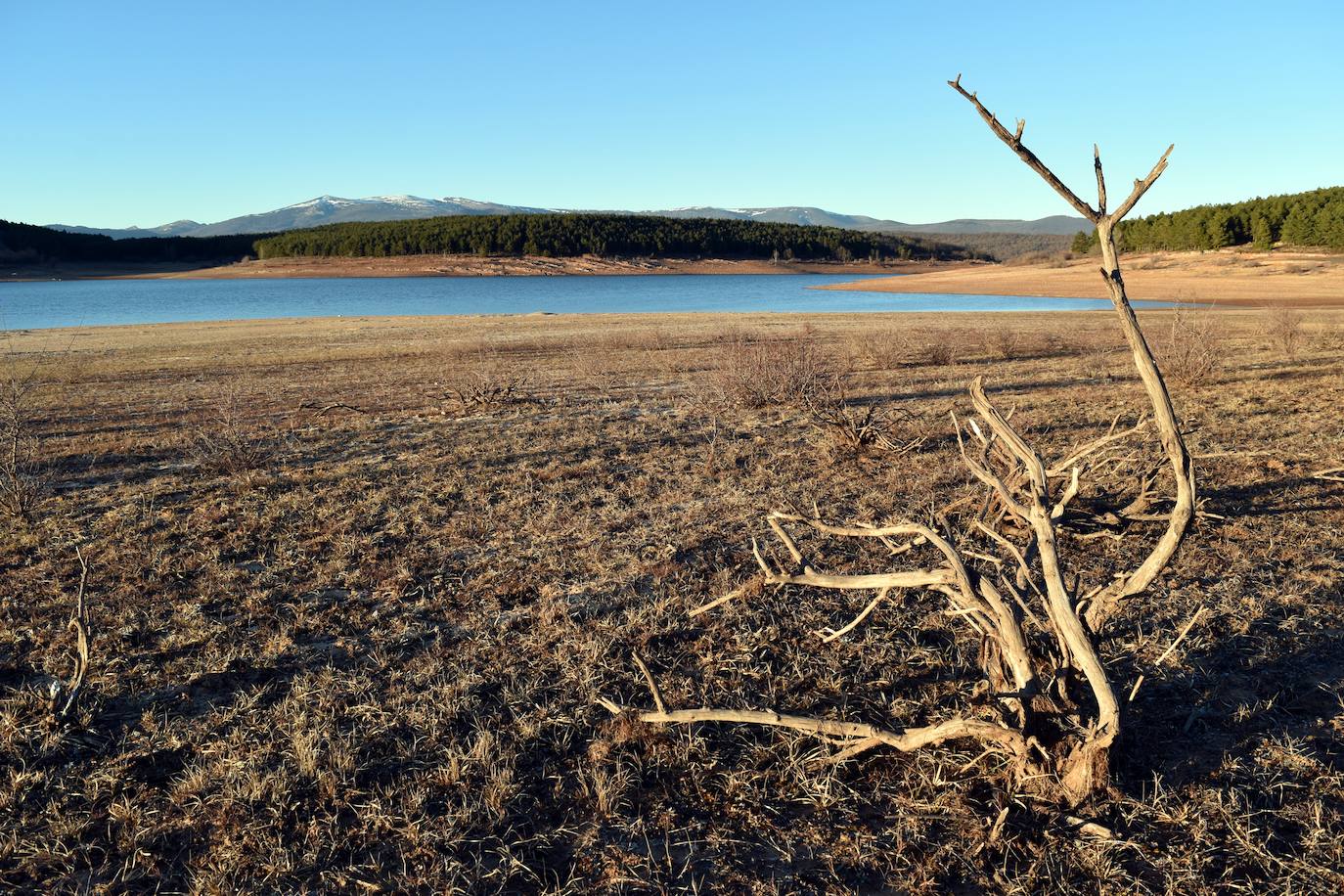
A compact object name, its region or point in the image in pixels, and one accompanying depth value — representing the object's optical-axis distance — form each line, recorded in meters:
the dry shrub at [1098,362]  13.98
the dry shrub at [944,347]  16.11
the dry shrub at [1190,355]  12.09
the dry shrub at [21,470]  6.65
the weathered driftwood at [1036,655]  2.74
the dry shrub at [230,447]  8.23
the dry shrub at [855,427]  8.52
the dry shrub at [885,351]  16.00
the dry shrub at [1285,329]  15.44
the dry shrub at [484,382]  12.05
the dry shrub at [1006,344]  17.23
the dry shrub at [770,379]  11.29
